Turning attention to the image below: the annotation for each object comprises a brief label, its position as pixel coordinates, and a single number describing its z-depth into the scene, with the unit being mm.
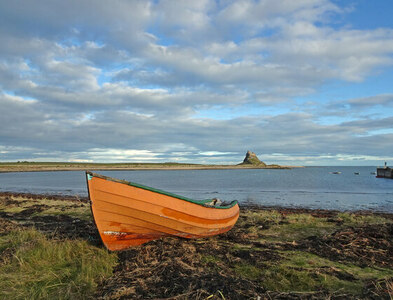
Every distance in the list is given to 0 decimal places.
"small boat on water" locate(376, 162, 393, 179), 68000
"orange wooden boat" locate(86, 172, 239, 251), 6535
